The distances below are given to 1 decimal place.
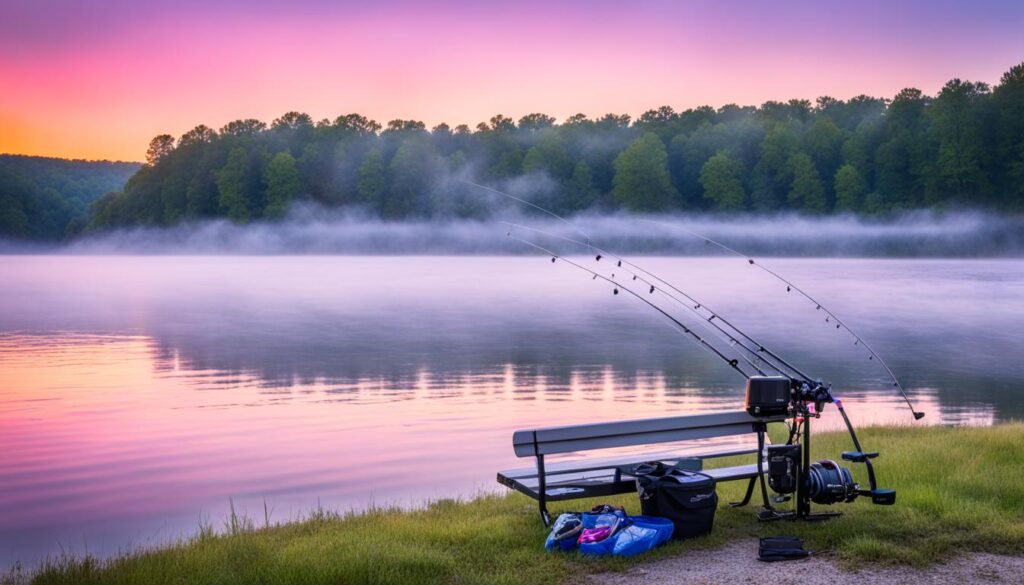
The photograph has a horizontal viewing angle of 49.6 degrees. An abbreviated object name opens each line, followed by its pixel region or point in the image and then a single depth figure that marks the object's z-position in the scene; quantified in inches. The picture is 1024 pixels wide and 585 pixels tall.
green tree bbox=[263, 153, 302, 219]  6176.2
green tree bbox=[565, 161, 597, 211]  5772.6
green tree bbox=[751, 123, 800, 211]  5541.3
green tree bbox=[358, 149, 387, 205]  6176.2
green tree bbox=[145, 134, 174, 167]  6932.1
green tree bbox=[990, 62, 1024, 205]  4749.0
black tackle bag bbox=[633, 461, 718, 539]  303.7
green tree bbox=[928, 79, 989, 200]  4822.8
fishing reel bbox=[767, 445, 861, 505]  314.3
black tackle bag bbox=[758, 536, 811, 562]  286.4
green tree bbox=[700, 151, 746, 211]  5497.0
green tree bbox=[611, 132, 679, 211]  5561.0
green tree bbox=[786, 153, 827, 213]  5374.0
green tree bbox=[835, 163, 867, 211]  5231.3
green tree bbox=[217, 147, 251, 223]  6269.7
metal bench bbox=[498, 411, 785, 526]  307.0
